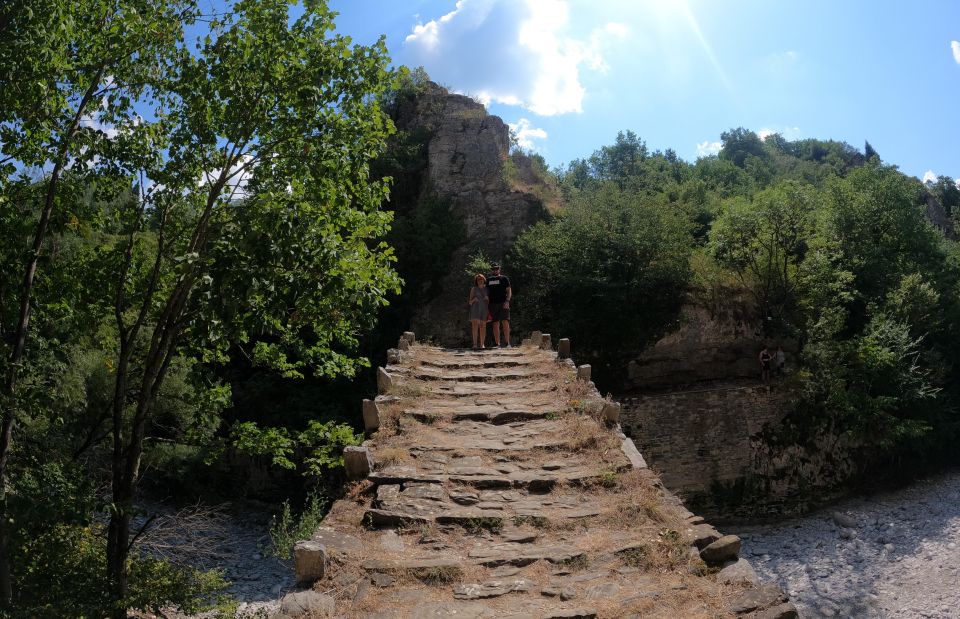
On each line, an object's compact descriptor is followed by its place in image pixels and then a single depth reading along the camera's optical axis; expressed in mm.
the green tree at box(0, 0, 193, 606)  7238
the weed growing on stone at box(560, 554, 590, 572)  5707
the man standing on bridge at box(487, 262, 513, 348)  14492
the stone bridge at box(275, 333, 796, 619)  5109
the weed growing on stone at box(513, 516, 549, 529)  6505
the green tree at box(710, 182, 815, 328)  22781
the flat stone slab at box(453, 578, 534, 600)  5297
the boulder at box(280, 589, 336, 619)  4891
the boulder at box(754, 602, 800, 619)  4625
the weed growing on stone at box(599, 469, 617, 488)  7266
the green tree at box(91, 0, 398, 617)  7762
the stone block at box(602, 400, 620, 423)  8845
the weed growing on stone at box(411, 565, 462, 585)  5496
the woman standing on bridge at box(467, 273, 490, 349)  14570
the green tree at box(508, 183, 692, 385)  22594
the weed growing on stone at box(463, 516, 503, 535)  6434
